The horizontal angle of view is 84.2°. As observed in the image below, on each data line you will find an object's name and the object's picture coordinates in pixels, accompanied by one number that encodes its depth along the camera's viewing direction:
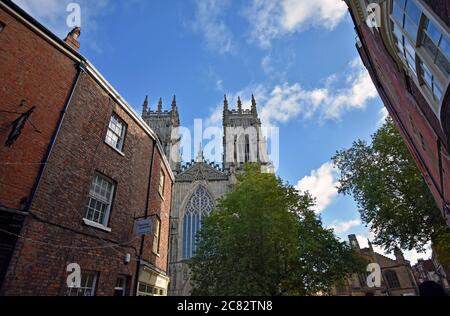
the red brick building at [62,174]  6.68
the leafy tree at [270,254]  13.20
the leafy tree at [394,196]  15.48
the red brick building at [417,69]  6.03
